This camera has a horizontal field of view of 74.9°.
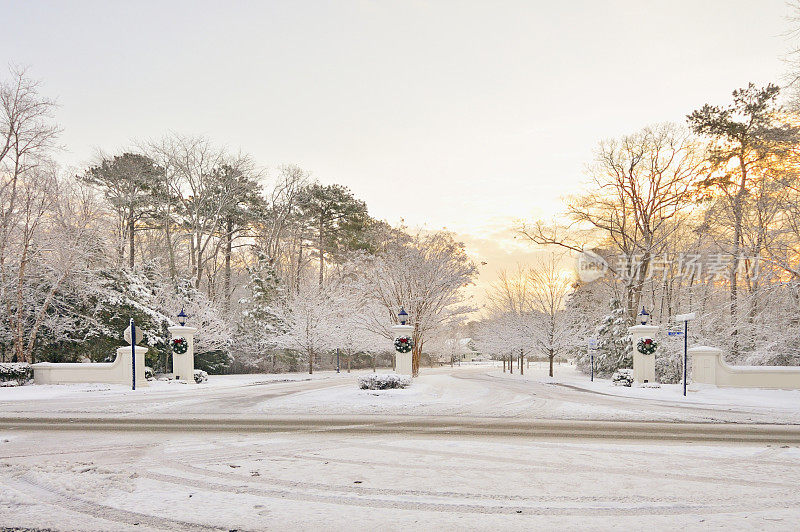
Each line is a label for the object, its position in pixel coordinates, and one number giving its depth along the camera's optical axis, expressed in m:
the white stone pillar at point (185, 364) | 26.77
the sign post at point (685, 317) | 18.39
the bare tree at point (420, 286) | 24.00
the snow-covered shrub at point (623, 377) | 25.47
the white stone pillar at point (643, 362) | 25.17
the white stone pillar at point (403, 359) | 20.47
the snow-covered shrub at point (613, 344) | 35.34
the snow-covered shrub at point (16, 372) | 22.28
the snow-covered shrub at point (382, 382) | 18.05
